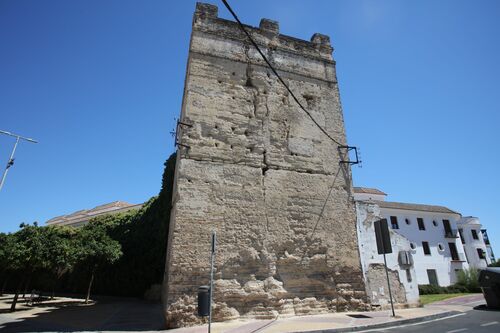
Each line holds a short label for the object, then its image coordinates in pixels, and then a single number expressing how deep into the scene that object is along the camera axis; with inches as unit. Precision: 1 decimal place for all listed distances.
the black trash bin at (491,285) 323.9
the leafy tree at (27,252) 416.5
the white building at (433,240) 1093.8
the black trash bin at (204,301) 210.5
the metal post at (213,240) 227.9
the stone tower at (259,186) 291.4
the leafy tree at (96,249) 494.0
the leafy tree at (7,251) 407.5
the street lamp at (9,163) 550.9
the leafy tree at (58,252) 440.5
